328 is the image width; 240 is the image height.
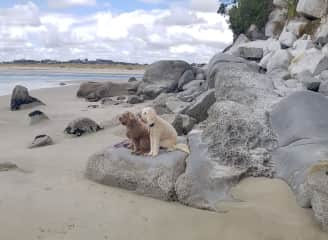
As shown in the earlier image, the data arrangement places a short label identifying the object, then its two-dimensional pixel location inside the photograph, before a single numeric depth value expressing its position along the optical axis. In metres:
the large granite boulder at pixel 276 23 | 29.84
